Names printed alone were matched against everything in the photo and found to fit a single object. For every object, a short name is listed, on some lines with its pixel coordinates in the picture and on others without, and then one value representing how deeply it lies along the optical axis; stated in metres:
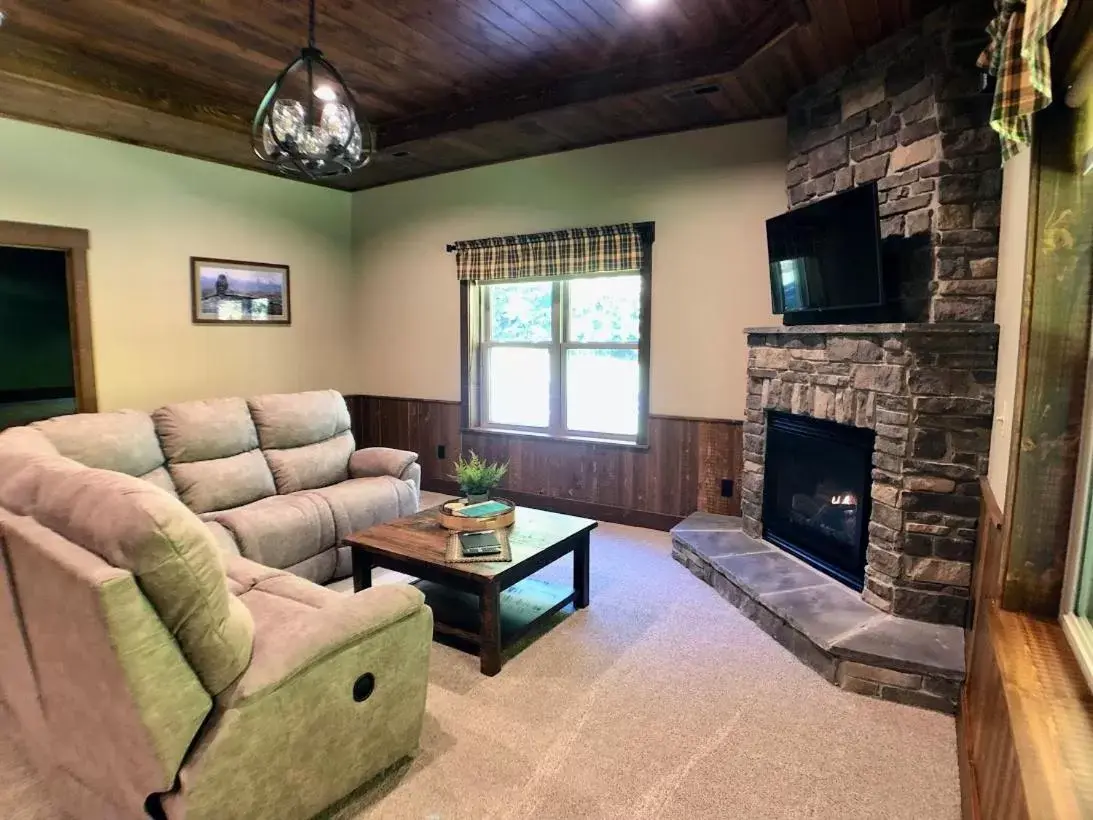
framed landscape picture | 5.06
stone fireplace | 2.67
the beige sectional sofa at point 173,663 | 1.45
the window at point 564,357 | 4.79
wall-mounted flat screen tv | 2.96
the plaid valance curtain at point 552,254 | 4.58
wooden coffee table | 2.68
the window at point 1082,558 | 1.45
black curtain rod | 4.50
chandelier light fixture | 2.51
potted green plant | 3.29
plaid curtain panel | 1.41
